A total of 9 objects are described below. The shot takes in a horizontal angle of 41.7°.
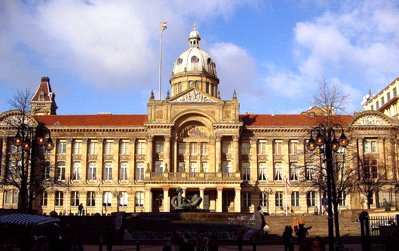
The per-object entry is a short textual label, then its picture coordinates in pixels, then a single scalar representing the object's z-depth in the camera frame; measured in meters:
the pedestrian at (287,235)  28.77
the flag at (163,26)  86.50
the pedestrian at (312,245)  12.78
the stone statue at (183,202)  51.97
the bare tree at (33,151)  32.62
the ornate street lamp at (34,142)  31.97
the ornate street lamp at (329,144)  28.24
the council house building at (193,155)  72.81
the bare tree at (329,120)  49.06
